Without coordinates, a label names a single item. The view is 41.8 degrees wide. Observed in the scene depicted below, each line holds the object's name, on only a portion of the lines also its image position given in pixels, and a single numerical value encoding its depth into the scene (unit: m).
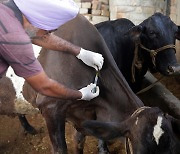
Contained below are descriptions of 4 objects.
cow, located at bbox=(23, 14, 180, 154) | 1.94
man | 1.36
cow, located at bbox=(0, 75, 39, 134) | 2.40
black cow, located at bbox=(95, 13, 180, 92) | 2.62
